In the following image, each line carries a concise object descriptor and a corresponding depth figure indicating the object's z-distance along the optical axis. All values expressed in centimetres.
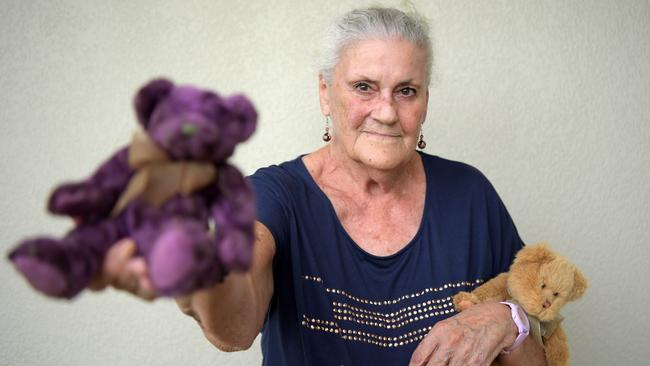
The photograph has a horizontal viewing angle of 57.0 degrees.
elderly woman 121
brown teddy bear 113
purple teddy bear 54
